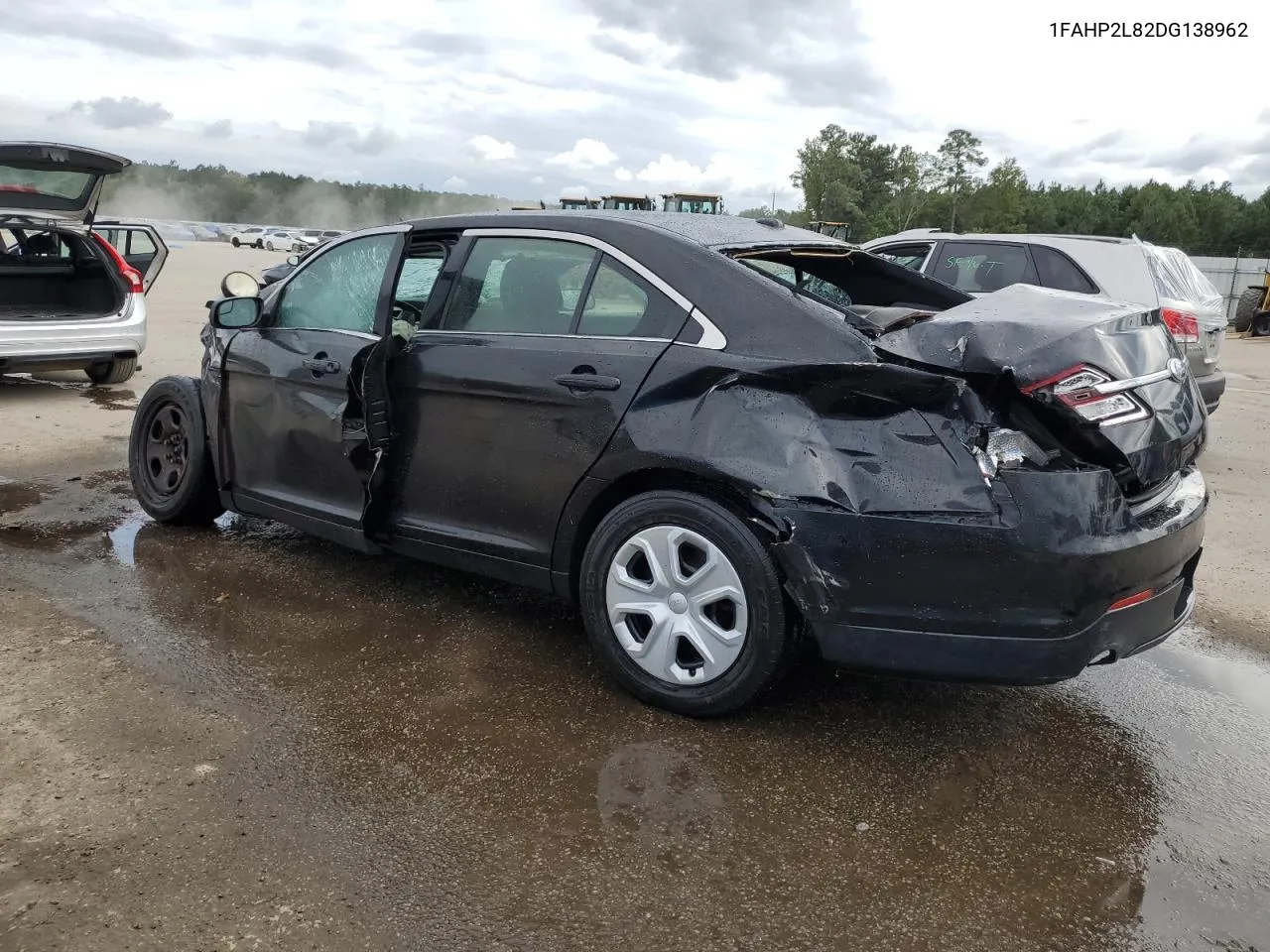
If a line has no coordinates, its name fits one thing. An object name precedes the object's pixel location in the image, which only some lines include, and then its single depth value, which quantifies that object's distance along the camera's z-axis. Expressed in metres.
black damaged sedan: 2.78
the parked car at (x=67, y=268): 8.25
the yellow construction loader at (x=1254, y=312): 21.92
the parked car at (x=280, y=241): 58.95
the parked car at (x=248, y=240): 59.15
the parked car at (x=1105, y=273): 7.44
